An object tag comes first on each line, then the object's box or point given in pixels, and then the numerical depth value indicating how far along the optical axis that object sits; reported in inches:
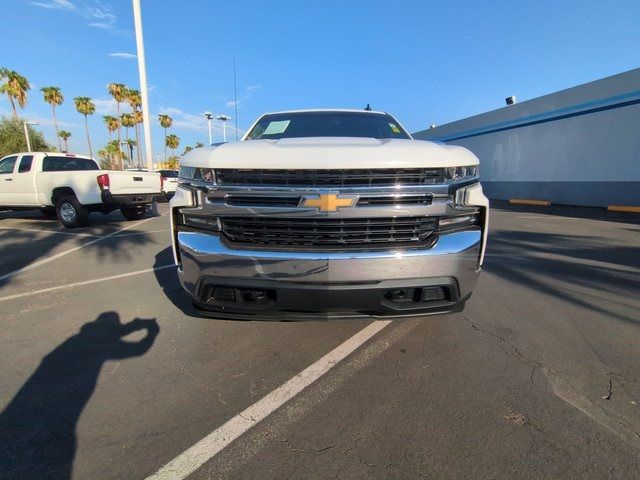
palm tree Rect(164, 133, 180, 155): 3011.8
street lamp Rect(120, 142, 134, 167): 2775.1
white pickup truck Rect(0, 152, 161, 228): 369.4
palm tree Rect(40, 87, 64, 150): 1974.7
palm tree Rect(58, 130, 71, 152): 2876.2
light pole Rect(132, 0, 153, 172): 621.0
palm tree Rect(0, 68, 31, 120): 1612.9
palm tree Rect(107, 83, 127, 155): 1871.3
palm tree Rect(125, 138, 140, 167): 2677.7
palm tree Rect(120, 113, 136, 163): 2277.8
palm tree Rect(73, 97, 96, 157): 2139.5
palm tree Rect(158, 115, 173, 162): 2468.0
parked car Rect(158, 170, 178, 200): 712.4
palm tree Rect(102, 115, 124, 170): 2519.7
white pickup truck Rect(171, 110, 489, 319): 93.2
